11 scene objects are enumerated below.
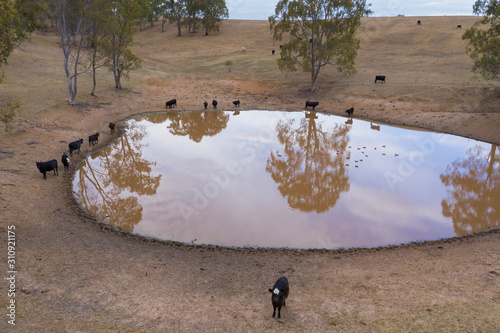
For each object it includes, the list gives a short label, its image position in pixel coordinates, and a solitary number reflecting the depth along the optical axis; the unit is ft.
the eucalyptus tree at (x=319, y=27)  123.65
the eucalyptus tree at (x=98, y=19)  96.69
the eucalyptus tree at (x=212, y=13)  244.63
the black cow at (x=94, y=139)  75.93
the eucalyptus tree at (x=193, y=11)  241.55
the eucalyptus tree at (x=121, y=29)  116.16
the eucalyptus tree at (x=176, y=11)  250.78
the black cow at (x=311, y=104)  117.93
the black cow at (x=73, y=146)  68.54
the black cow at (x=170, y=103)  115.75
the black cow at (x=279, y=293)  27.43
